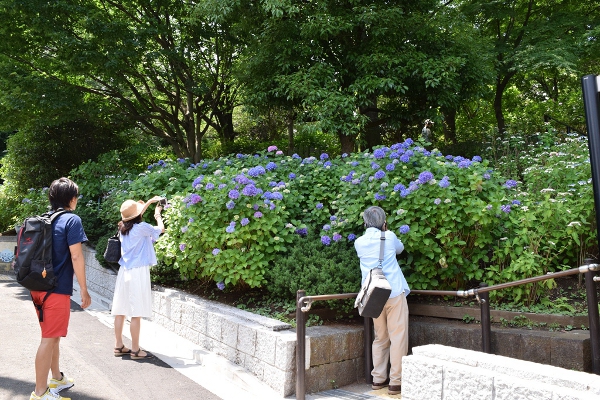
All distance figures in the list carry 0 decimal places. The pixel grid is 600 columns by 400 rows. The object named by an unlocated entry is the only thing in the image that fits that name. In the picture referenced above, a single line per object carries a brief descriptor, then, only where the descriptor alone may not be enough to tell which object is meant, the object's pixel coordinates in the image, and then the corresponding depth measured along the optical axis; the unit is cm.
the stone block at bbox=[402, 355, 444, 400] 332
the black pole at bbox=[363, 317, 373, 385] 509
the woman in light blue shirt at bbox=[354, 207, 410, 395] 482
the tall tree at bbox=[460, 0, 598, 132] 1173
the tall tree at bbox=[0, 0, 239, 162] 1204
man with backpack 418
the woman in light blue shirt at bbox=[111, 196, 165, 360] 580
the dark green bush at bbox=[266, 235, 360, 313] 542
